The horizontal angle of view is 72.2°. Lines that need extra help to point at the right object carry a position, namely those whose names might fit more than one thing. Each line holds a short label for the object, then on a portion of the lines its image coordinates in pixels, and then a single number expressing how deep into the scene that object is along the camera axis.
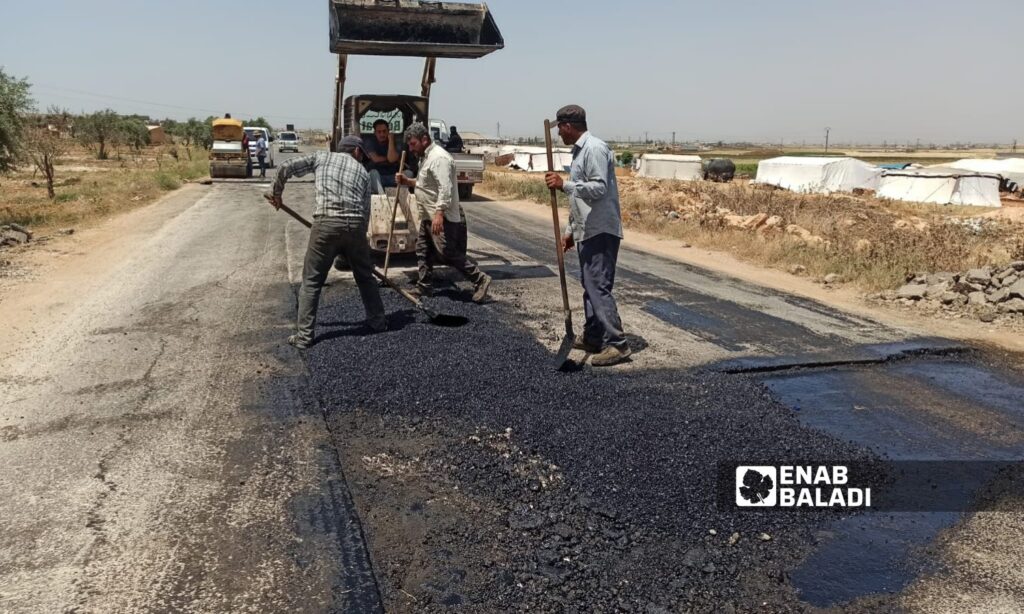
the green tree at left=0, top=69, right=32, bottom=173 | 13.84
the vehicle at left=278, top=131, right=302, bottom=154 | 40.47
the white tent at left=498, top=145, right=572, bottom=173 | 44.39
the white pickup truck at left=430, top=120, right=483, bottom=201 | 19.58
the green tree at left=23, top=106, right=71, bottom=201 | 17.16
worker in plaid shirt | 5.73
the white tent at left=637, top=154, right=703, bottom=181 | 44.03
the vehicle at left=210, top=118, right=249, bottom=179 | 26.03
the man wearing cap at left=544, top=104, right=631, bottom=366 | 5.13
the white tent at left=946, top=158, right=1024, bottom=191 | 39.09
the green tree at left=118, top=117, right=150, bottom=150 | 48.00
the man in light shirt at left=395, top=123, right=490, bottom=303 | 6.80
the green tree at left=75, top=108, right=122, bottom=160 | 45.19
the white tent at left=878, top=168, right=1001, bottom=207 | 34.12
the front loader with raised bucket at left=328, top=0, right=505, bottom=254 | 8.45
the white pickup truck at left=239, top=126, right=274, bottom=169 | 29.23
